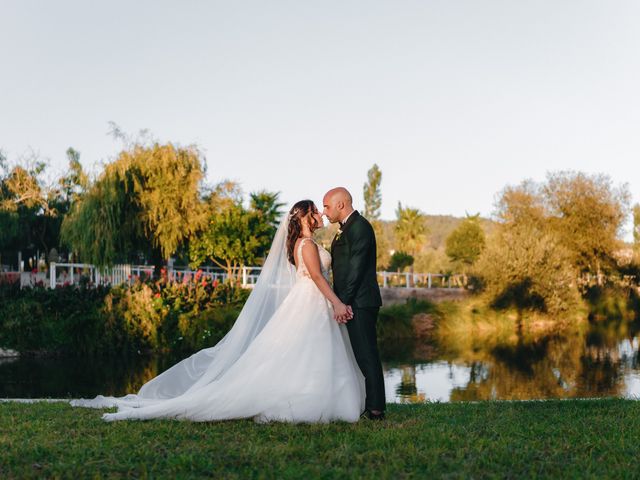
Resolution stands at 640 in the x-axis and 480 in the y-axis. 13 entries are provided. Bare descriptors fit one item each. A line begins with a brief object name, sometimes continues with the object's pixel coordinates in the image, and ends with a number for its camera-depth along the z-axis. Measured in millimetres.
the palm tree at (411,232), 68444
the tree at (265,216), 27328
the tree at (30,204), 41219
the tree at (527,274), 29203
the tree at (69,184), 44375
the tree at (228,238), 25188
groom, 6148
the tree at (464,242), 55000
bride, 5949
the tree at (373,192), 70375
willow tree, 23359
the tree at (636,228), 44172
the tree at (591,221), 37625
